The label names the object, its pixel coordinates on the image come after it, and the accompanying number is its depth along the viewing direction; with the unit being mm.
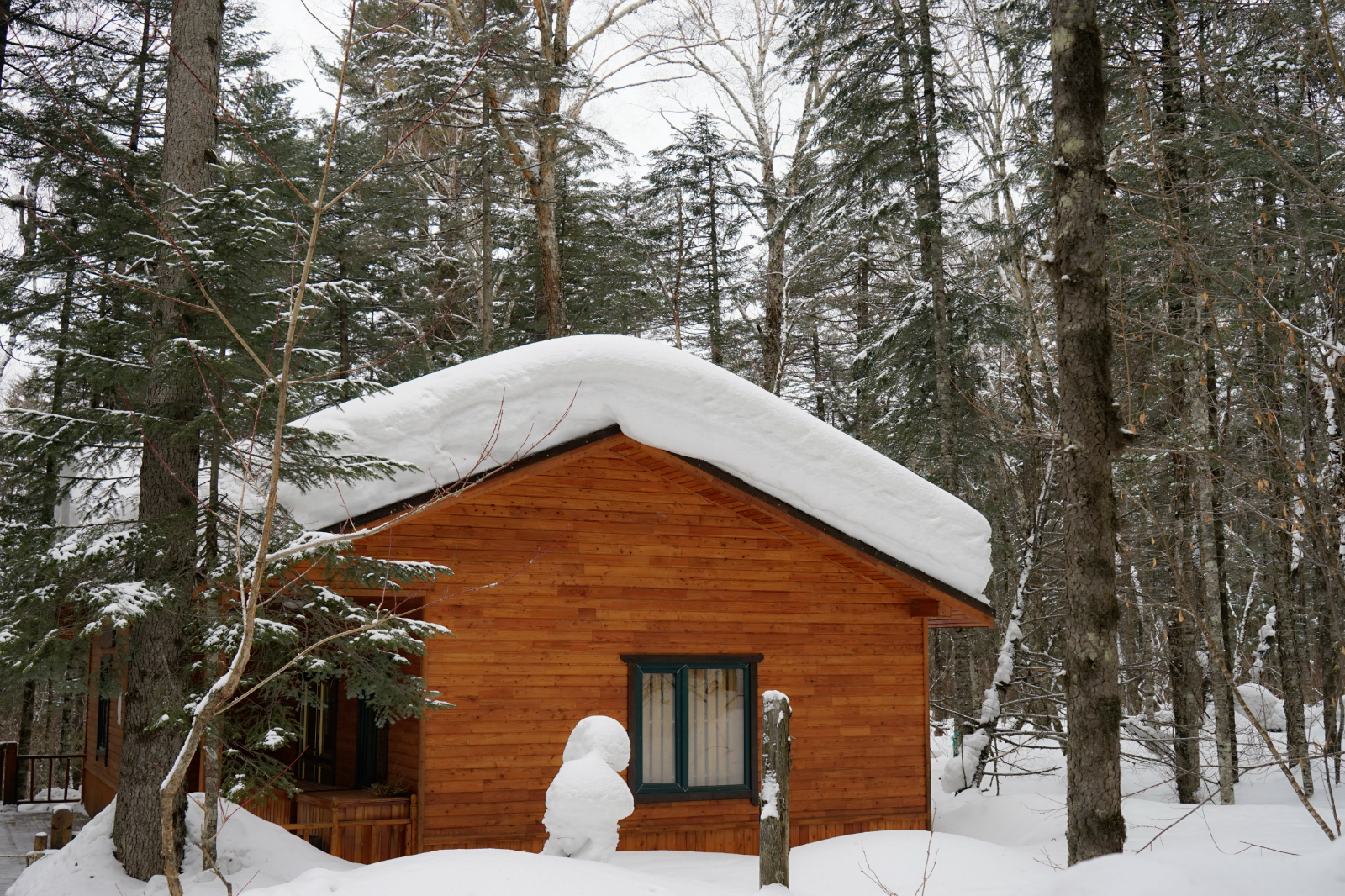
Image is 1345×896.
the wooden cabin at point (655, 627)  9836
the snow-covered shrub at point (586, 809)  6895
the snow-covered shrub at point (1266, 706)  17125
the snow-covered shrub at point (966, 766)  14940
